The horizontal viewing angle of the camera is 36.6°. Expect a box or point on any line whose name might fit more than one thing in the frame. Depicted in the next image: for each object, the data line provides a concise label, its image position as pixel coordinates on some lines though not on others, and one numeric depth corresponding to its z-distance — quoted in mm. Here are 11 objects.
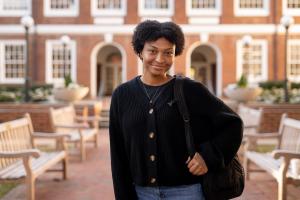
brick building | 22641
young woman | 2266
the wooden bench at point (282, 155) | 5011
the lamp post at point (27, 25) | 14305
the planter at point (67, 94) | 14281
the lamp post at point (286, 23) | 14634
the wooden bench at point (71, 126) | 8547
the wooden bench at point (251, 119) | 8328
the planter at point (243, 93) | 13805
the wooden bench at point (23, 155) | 5160
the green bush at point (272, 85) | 21000
